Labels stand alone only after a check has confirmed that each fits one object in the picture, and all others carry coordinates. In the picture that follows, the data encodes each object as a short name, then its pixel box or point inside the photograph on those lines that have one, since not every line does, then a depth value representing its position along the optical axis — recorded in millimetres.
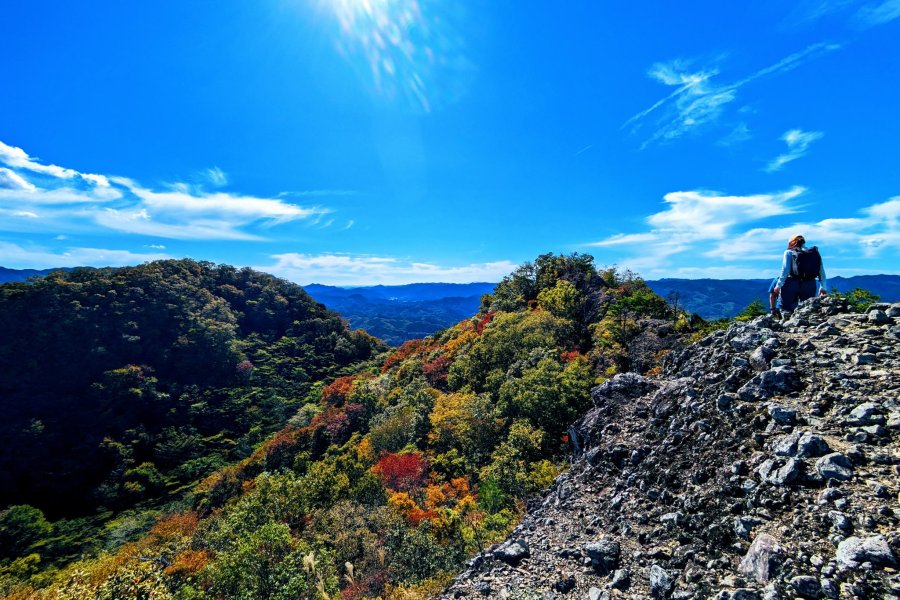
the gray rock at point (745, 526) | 7609
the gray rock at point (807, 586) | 6020
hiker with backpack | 11055
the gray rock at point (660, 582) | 7840
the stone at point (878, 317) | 10047
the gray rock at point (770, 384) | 9859
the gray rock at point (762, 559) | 6719
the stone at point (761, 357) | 10875
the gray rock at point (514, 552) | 11008
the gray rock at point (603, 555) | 9250
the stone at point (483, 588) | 10266
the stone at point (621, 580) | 8531
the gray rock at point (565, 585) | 9258
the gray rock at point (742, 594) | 6543
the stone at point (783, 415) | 8977
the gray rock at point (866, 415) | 7773
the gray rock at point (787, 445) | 8211
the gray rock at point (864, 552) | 5746
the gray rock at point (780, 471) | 7715
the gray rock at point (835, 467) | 7160
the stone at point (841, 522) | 6488
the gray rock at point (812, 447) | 7848
